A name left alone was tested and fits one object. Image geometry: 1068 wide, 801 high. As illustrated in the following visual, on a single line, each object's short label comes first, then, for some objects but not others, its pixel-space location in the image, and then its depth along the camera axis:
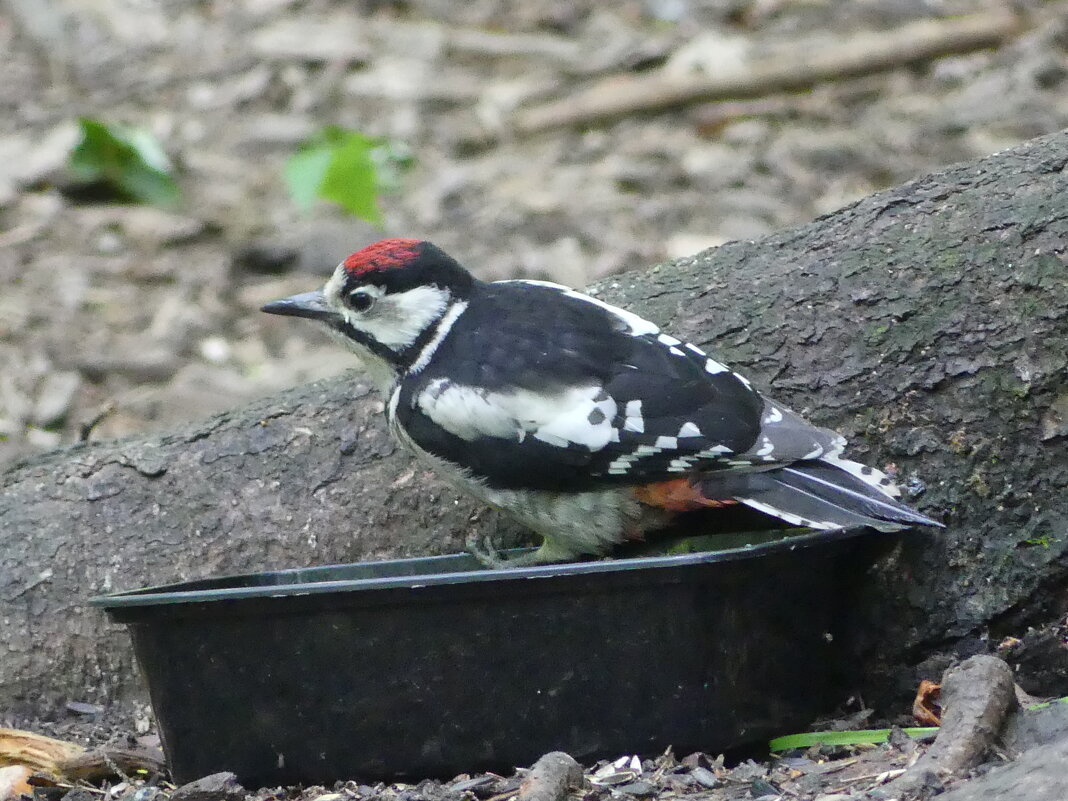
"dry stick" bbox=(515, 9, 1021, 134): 14.57
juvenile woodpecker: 5.82
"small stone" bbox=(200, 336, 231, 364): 12.51
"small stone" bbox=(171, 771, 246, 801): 5.29
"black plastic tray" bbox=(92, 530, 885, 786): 5.33
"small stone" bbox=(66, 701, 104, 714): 7.07
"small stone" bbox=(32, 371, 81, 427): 11.41
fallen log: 6.11
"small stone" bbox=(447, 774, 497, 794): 5.36
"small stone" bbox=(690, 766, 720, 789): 5.35
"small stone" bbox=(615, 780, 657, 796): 5.24
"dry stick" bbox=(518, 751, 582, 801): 4.98
